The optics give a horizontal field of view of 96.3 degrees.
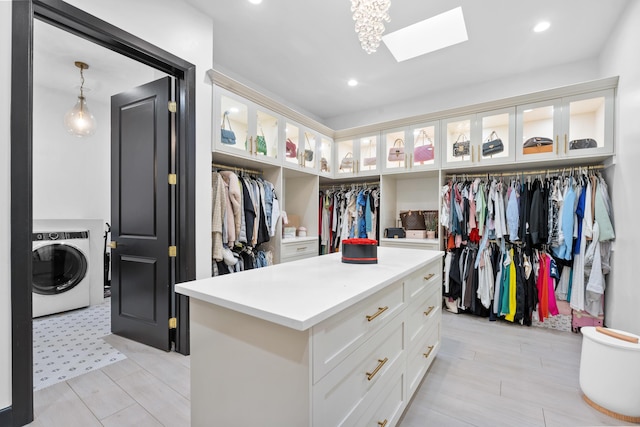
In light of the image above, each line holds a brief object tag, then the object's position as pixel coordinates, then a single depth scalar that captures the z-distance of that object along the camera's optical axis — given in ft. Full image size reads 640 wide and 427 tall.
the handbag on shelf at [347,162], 13.69
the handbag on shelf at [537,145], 9.46
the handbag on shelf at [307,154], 12.10
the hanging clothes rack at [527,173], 9.63
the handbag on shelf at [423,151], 11.62
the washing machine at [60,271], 10.41
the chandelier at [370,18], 5.26
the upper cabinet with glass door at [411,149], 11.59
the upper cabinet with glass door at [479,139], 10.18
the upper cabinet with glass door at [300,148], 11.31
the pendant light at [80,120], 10.37
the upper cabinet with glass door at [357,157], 13.02
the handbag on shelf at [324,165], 13.25
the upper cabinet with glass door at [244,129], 8.54
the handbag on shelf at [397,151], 12.30
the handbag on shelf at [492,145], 10.24
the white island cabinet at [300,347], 2.94
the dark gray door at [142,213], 7.84
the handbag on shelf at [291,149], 11.31
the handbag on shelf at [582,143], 8.79
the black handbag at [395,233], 12.41
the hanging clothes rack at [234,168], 9.81
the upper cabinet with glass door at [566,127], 8.62
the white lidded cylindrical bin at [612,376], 5.31
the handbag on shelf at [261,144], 9.87
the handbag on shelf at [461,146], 10.93
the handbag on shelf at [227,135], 8.61
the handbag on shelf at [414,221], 12.75
